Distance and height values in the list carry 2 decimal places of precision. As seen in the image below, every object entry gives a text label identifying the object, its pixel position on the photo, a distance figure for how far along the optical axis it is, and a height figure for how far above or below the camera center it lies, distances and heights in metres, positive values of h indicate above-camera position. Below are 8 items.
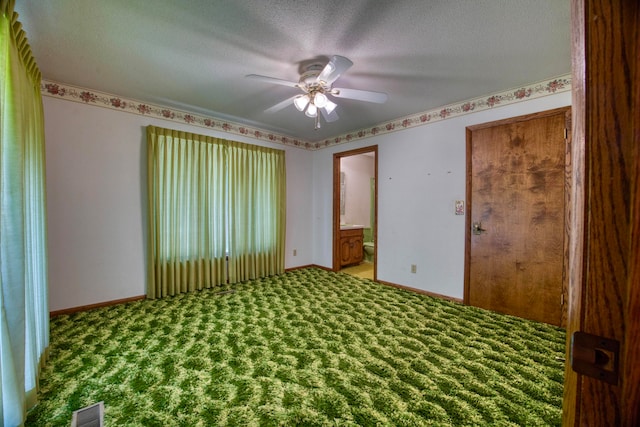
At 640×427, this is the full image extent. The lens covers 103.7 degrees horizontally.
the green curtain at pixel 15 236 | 1.24 -0.15
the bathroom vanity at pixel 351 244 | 4.75 -0.74
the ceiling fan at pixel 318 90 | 2.01 +1.04
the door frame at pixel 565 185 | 2.41 +0.23
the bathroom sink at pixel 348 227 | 4.82 -0.39
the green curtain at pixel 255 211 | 3.78 -0.05
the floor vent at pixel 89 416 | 1.36 -1.16
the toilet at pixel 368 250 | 5.51 -0.96
